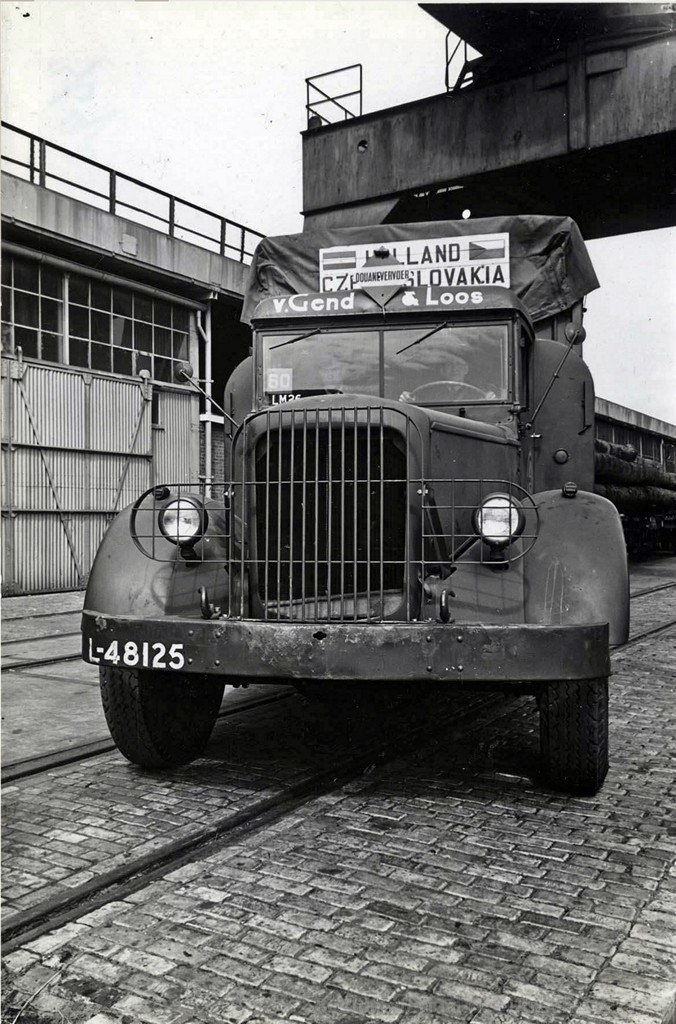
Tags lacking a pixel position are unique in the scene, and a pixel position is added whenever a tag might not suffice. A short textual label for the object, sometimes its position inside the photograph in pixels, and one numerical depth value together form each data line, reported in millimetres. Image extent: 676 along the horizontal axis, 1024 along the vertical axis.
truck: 3834
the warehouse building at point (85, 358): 14445
